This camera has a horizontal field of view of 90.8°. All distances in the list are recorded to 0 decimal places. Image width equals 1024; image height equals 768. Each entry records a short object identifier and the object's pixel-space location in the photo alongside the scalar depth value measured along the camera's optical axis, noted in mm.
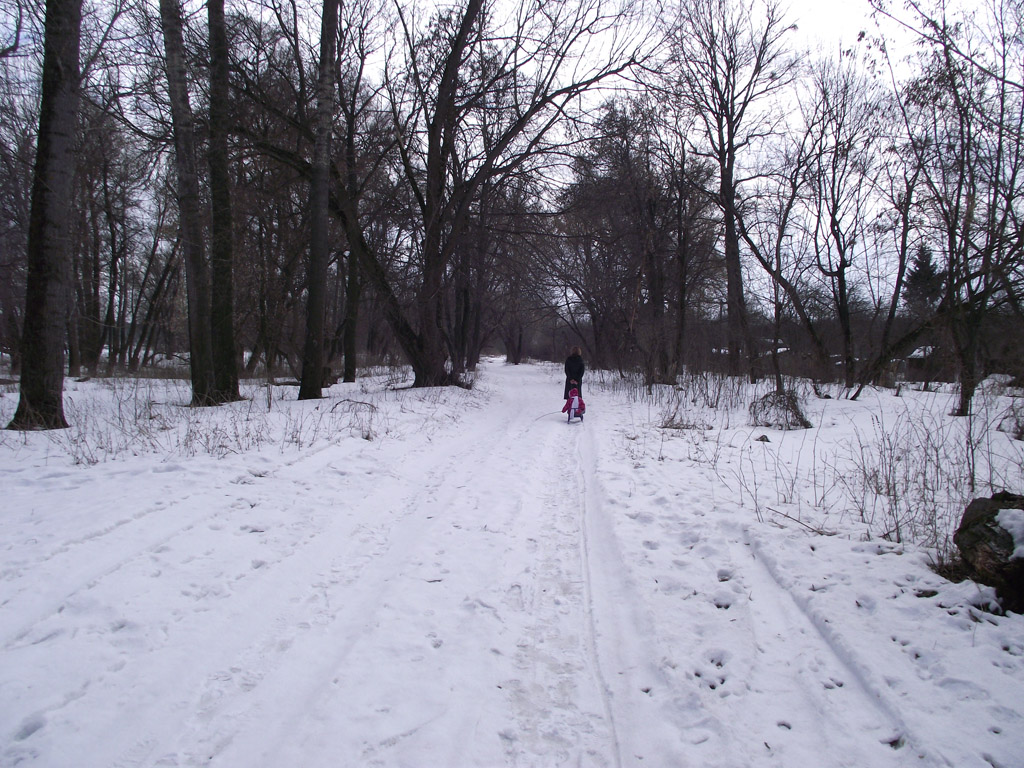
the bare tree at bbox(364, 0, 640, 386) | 13117
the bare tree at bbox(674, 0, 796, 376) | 17000
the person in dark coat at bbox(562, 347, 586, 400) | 12208
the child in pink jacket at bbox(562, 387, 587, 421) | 11484
